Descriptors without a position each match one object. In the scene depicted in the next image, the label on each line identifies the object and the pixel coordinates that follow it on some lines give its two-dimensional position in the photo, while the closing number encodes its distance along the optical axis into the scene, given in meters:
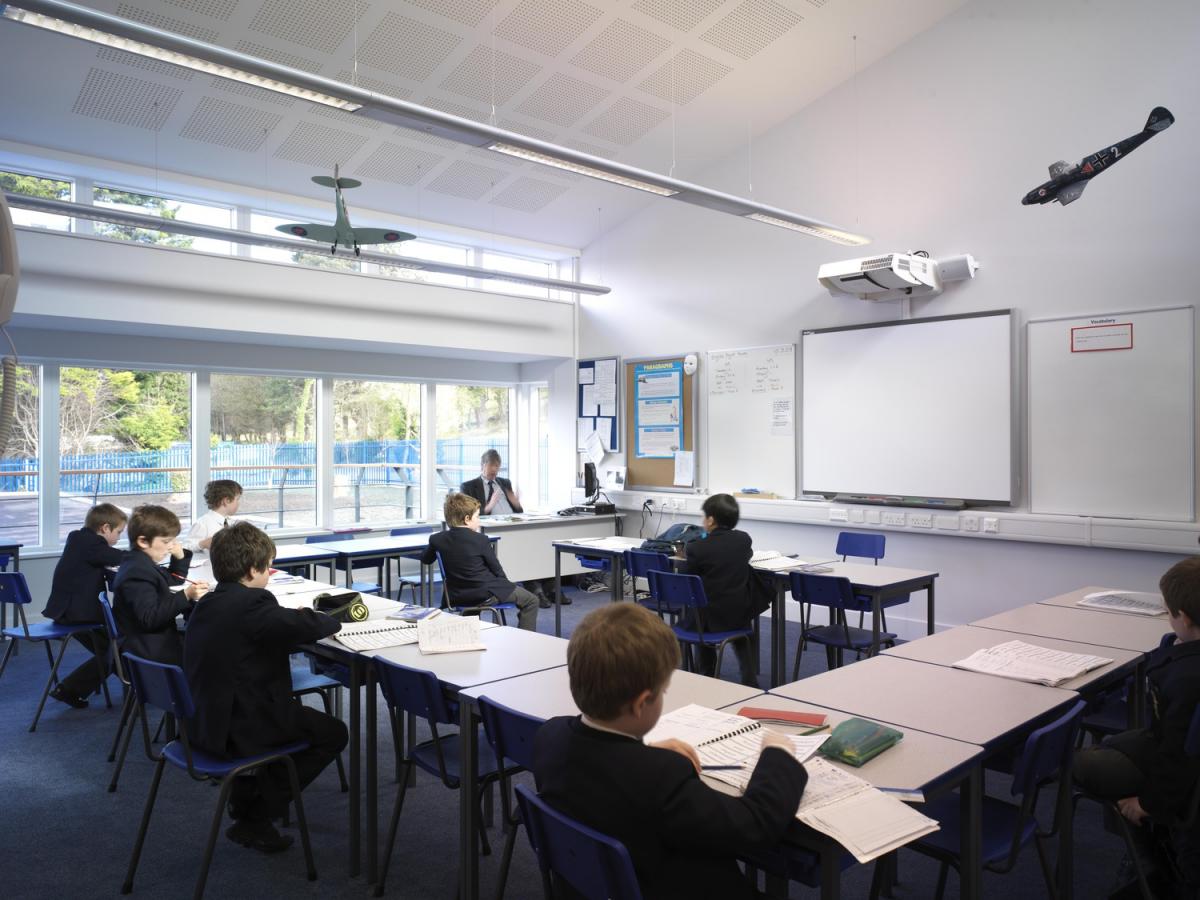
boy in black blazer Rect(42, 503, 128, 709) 4.21
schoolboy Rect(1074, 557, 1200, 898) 2.01
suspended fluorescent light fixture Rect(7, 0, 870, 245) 3.03
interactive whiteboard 5.48
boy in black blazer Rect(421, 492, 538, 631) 4.92
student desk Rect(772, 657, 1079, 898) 1.92
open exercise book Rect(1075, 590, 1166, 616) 3.38
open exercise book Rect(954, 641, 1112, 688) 2.41
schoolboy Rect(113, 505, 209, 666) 3.28
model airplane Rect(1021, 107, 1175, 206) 3.49
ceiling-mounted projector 5.50
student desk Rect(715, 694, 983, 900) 1.47
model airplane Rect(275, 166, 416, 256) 4.66
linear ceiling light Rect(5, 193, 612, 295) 4.82
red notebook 1.97
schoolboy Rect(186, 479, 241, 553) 4.68
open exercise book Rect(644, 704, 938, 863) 1.42
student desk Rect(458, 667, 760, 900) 2.19
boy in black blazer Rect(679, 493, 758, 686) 4.44
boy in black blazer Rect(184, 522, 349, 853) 2.53
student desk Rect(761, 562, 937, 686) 4.17
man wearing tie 7.66
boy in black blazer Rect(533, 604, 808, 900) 1.38
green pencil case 1.75
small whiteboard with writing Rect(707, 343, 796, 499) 6.73
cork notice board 7.52
